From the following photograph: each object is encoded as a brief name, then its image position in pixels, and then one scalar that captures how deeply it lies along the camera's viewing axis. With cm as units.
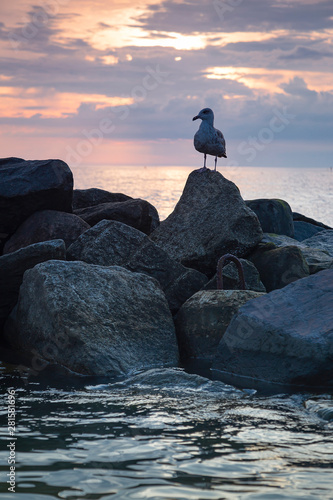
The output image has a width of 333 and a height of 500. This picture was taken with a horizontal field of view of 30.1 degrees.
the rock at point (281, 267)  1043
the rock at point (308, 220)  1970
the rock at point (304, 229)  1866
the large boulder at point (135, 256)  985
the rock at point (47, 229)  1145
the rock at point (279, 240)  1290
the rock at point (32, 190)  1173
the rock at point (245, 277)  984
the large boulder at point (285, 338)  712
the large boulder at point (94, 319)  777
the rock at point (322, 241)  1448
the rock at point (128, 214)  1252
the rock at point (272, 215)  1587
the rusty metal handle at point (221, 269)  930
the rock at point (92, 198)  1480
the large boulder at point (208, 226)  1072
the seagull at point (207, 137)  1200
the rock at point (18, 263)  925
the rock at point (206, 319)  855
